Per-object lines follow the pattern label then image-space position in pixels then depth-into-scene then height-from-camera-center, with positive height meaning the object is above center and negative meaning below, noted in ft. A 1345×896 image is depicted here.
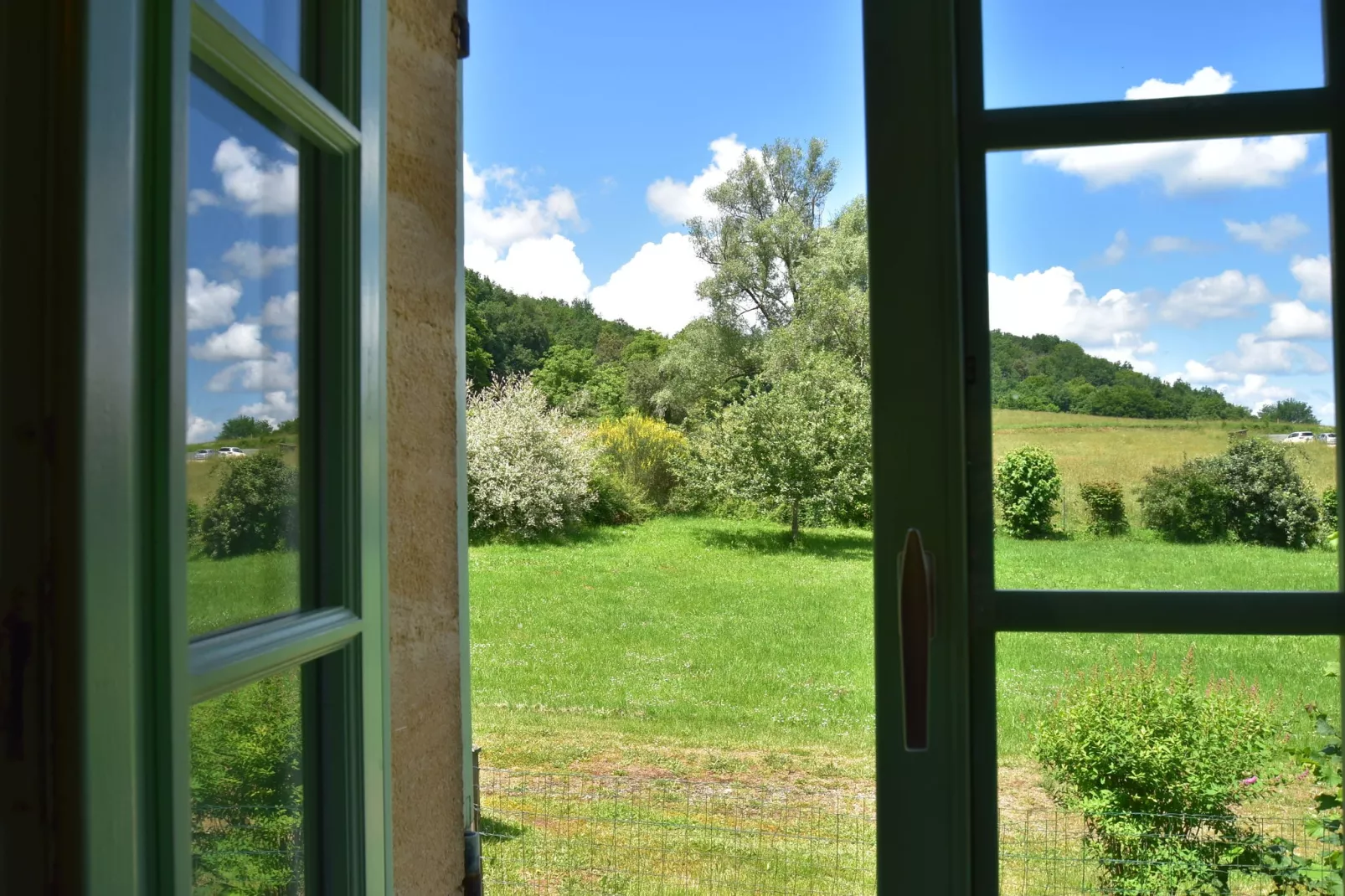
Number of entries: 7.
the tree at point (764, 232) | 32.86 +7.96
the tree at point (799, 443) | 29.09 +0.79
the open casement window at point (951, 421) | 2.35 +0.11
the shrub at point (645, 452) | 31.89 +0.64
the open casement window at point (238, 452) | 1.34 +0.05
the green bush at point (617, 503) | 31.81 -0.99
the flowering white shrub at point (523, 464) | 29.12 +0.28
